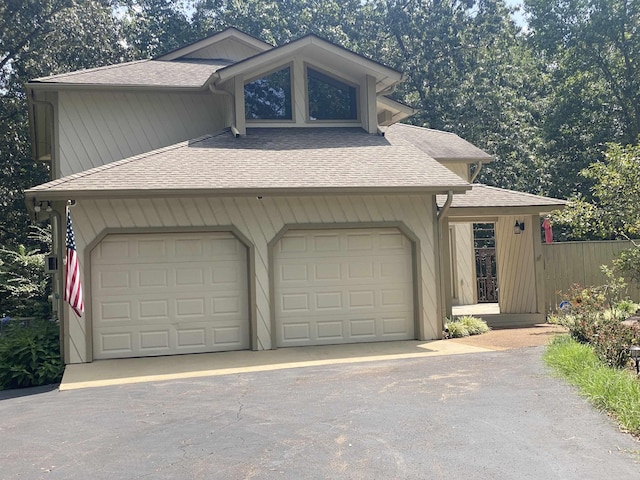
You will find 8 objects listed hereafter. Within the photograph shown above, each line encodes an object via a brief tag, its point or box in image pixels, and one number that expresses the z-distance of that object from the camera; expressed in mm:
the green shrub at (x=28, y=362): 10859
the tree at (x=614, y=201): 13539
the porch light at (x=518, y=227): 16188
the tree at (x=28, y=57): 25109
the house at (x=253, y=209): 12094
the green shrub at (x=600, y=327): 9195
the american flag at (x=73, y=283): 10594
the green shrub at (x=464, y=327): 13688
